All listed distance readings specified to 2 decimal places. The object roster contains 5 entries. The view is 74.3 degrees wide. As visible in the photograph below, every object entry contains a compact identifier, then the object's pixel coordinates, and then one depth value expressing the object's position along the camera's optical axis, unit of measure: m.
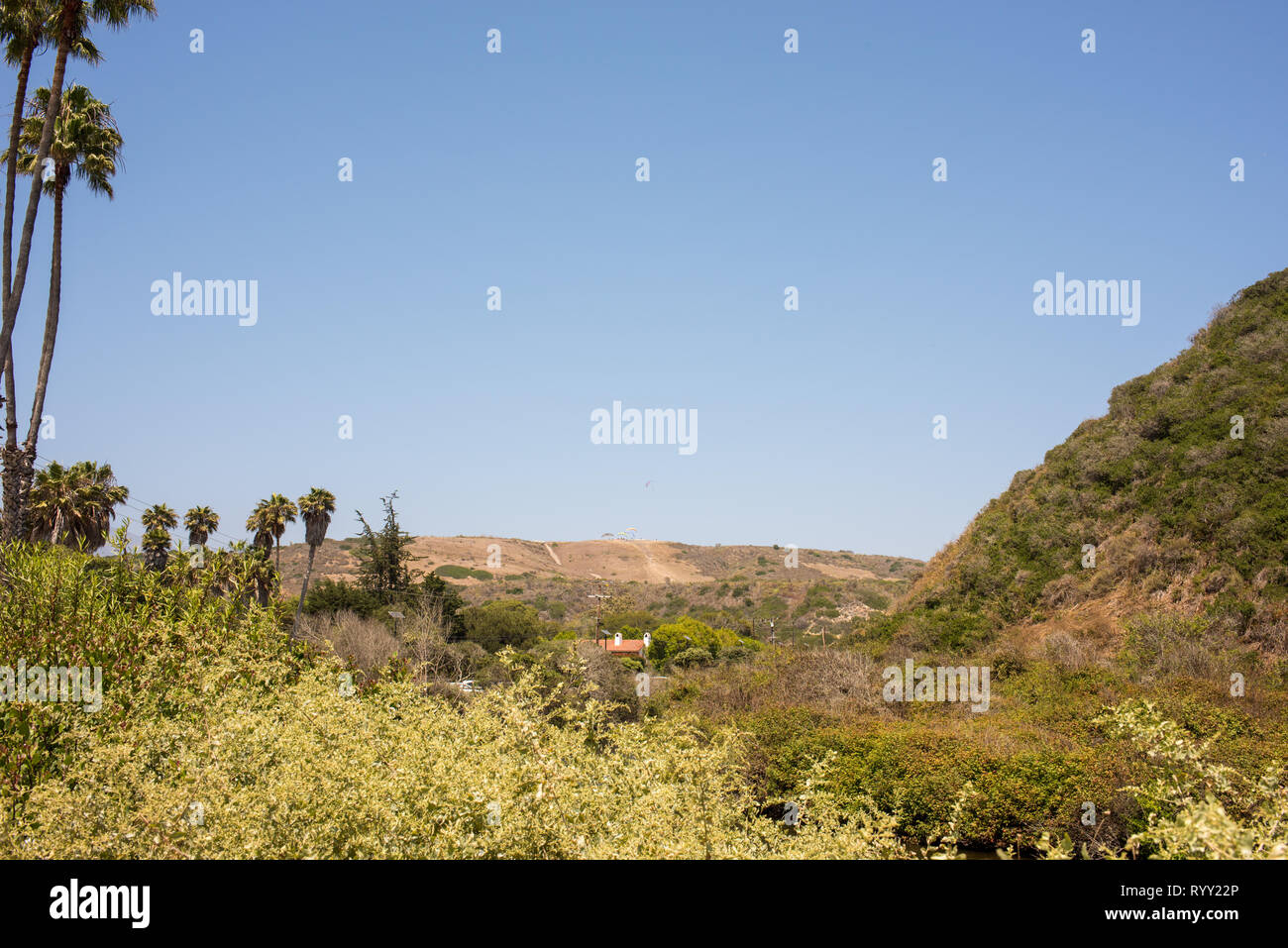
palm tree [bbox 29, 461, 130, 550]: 28.08
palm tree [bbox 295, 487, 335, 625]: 39.00
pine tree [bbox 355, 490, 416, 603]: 43.94
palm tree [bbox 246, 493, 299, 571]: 37.84
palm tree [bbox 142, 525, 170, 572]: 31.78
